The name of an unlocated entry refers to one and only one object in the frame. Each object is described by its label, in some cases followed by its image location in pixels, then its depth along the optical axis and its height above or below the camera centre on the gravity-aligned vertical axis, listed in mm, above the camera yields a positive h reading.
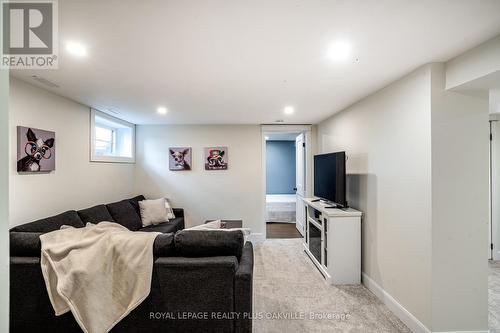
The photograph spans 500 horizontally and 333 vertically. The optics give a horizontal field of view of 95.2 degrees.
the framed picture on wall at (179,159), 4590 +148
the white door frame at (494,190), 3373 -370
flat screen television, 2916 -166
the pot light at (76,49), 1644 +880
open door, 4945 -289
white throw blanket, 1610 -790
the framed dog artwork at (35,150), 2256 +178
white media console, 2861 -1011
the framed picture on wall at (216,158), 4609 +166
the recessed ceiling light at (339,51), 1630 +869
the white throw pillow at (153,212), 3910 -793
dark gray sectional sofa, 1700 -1004
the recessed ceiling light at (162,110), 3354 +855
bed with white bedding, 5898 -1161
